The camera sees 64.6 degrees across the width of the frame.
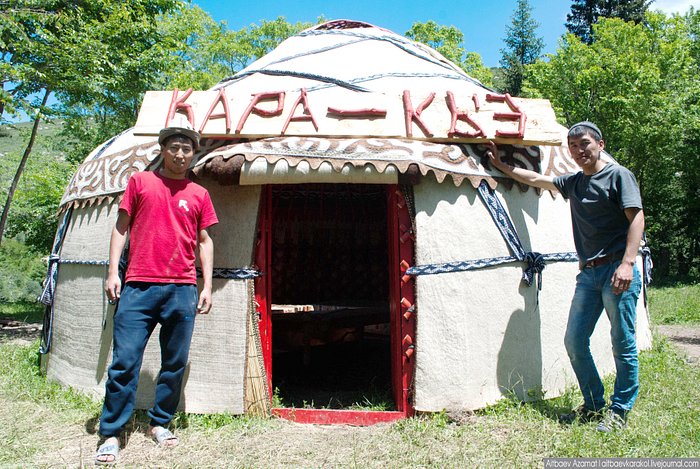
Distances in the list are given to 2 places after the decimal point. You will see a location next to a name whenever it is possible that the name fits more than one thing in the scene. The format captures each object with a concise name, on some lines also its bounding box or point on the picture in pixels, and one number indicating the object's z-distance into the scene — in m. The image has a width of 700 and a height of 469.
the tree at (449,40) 20.31
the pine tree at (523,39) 24.36
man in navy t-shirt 2.75
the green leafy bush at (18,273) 13.50
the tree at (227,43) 22.52
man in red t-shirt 2.69
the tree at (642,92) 13.98
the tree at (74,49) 6.29
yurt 3.23
